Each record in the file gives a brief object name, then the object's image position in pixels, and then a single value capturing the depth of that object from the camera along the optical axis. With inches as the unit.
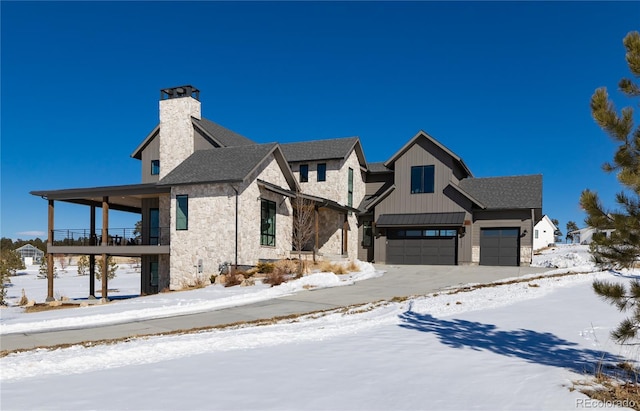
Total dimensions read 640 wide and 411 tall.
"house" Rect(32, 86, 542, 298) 882.8
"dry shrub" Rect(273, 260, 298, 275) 775.7
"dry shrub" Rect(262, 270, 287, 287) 704.5
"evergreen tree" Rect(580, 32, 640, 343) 249.4
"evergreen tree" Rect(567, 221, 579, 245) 3500.5
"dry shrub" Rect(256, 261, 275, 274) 810.8
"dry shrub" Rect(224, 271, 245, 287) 740.6
